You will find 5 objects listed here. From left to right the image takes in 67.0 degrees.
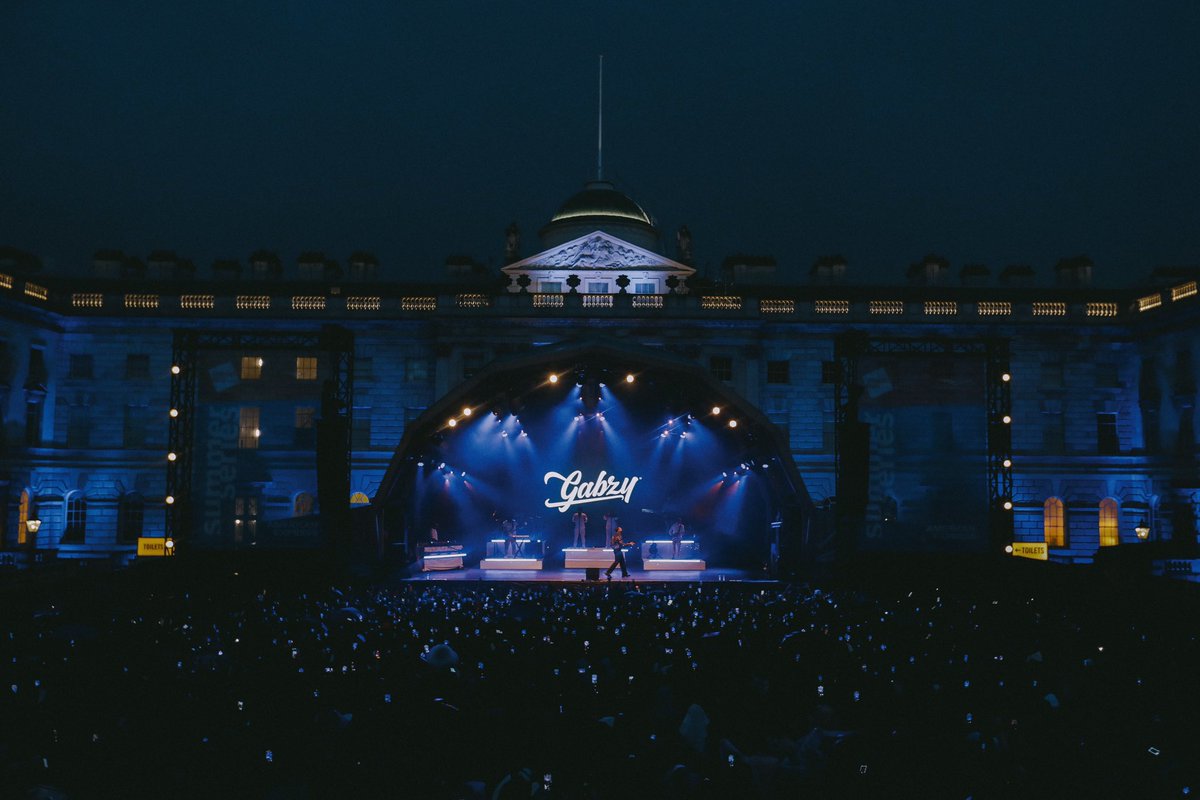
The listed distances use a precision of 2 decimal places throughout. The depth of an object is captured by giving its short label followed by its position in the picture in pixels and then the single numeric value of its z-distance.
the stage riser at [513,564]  33.94
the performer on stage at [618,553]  29.18
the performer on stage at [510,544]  35.28
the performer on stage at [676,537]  34.75
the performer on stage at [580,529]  36.06
